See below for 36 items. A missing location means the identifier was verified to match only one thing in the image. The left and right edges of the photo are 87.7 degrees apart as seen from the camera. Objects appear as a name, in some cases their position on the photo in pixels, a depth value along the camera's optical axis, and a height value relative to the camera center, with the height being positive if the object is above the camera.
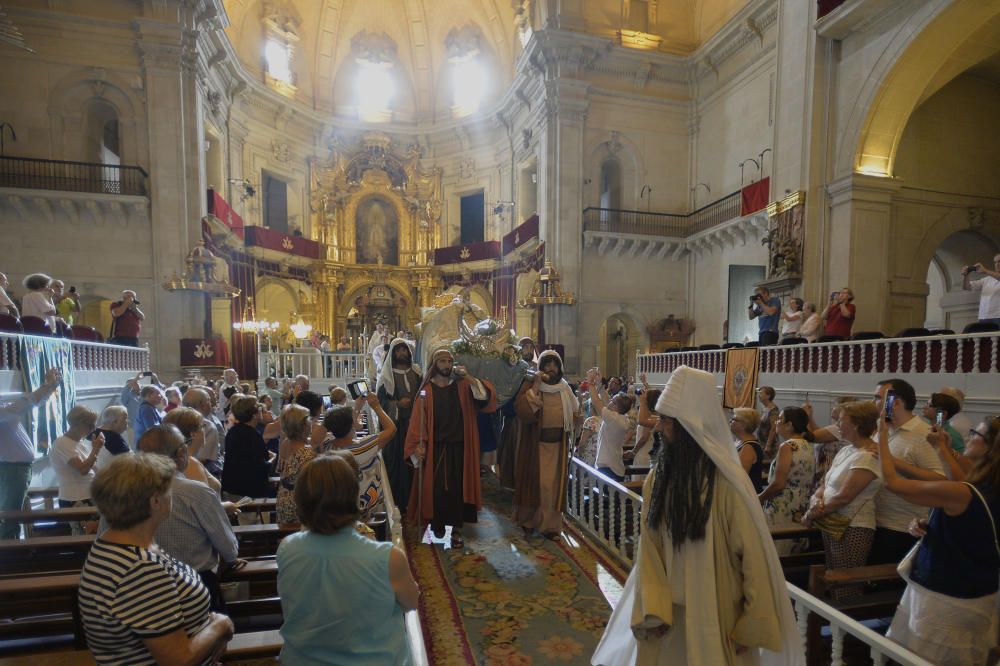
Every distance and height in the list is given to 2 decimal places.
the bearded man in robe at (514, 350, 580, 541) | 5.05 -1.37
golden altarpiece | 22.25 +3.28
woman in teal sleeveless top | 1.63 -0.87
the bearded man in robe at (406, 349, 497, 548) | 4.81 -1.29
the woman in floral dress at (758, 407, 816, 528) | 3.65 -1.18
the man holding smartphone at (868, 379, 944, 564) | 3.09 -1.13
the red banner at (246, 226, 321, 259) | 17.98 +2.39
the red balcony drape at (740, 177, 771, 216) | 13.28 +2.94
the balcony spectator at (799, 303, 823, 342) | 9.19 -0.32
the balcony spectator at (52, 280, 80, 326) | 8.91 -0.01
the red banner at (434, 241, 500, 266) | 20.97 +2.29
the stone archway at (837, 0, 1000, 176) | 9.27 +4.63
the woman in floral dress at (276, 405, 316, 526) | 3.42 -0.97
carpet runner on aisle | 3.33 -2.21
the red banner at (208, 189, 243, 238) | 14.69 +2.85
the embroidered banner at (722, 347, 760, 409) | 9.82 -1.34
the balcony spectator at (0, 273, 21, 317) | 6.17 +0.02
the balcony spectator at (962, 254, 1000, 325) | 6.80 +0.16
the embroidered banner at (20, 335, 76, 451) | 5.91 -0.90
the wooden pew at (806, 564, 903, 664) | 2.72 -1.64
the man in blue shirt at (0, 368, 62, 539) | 4.41 -1.34
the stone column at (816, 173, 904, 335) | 10.66 +1.30
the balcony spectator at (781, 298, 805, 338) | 9.70 -0.19
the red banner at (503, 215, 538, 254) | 17.43 +2.58
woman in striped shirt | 1.53 -0.84
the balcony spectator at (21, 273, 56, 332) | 6.83 +0.10
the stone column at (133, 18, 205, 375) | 13.17 +3.21
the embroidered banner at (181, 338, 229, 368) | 13.16 -1.18
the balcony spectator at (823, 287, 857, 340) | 8.83 -0.10
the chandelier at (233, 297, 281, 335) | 16.59 -0.55
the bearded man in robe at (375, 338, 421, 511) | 5.36 -0.92
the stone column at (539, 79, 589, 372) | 16.22 +3.45
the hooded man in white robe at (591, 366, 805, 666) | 1.90 -0.96
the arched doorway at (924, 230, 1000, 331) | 11.84 +0.85
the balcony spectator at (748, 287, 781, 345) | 10.27 -0.12
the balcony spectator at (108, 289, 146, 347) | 9.83 -0.30
